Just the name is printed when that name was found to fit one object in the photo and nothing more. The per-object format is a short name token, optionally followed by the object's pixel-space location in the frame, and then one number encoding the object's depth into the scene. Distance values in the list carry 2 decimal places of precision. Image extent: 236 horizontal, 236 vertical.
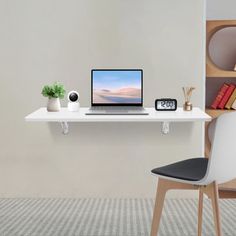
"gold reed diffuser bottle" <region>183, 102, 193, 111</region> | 3.32
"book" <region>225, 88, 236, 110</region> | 4.16
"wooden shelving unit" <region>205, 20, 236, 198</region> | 4.07
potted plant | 3.24
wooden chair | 2.23
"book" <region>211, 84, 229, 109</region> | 4.17
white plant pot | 3.26
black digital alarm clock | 3.27
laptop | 3.40
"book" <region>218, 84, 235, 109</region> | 4.16
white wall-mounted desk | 2.94
